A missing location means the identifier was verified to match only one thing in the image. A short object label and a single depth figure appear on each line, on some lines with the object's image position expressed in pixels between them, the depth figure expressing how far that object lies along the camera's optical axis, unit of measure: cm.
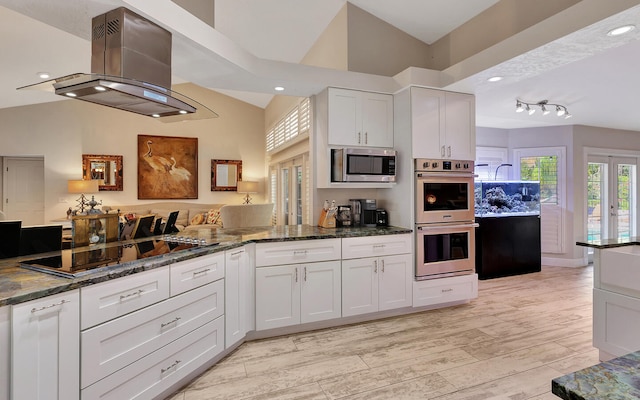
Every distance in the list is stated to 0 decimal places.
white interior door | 636
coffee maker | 364
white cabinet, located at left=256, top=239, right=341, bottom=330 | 277
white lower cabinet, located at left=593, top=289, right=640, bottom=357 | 217
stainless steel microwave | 325
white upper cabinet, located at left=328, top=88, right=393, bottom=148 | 330
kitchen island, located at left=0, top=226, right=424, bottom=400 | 138
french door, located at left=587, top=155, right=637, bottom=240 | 591
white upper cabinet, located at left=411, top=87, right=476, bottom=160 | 332
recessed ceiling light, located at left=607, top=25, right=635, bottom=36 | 214
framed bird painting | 712
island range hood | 185
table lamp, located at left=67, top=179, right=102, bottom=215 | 635
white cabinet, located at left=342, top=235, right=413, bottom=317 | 306
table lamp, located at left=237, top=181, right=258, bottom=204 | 739
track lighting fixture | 445
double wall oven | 335
